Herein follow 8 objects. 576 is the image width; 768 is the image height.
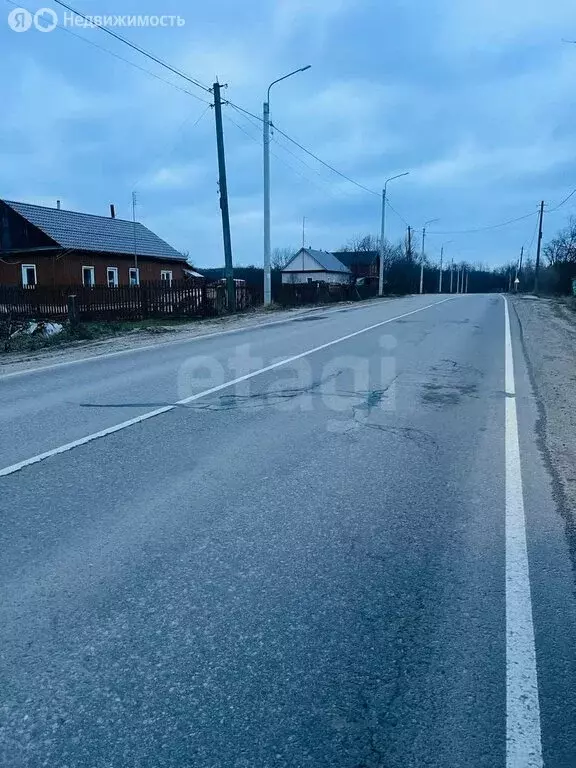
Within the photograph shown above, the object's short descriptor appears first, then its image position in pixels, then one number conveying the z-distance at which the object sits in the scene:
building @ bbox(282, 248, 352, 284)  81.00
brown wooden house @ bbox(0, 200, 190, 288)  32.56
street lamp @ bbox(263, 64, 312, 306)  26.80
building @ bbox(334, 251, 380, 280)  85.86
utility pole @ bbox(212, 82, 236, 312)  23.84
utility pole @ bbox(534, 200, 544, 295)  58.71
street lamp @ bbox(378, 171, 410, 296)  50.01
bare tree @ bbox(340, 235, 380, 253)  104.34
